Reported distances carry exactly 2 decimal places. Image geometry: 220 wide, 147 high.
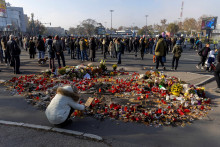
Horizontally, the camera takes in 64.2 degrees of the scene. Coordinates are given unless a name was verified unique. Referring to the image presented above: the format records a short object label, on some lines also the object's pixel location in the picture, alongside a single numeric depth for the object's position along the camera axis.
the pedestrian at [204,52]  11.30
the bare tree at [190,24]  96.50
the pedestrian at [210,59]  11.09
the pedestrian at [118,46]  12.52
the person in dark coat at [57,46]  10.96
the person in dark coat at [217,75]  6.93
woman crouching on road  4.20
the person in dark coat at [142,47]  14.94
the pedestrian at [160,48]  10.55
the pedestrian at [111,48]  16.49
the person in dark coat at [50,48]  10.97
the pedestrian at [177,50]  10.68
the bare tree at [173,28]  66.06
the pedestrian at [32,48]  14.62
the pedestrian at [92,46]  14.50
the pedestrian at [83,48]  14.41
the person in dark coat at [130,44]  22.54
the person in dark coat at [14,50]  9.55
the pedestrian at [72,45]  16.33
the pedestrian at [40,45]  13.41
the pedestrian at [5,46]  12.37
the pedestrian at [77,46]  15.81
